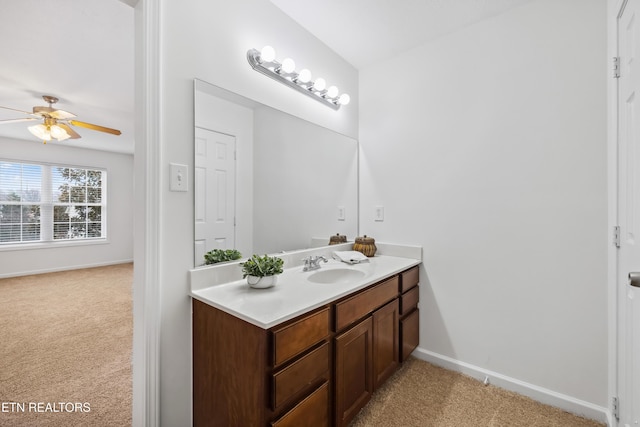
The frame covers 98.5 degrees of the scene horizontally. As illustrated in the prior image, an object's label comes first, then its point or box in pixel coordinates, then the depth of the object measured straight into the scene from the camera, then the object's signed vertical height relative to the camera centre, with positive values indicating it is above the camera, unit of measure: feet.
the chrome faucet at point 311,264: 5.73 -1.07
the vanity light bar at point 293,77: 5.11 +2.87
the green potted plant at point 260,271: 4.30 -0.93
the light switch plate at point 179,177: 4.04 +0.53
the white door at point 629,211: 3.30 +0.01
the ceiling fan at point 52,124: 9.36 +3.16
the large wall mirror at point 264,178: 4.55 +0.73
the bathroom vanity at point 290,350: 3.24 -1.90
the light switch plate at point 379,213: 7.49 -0.02
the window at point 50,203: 14.90 +0.60
